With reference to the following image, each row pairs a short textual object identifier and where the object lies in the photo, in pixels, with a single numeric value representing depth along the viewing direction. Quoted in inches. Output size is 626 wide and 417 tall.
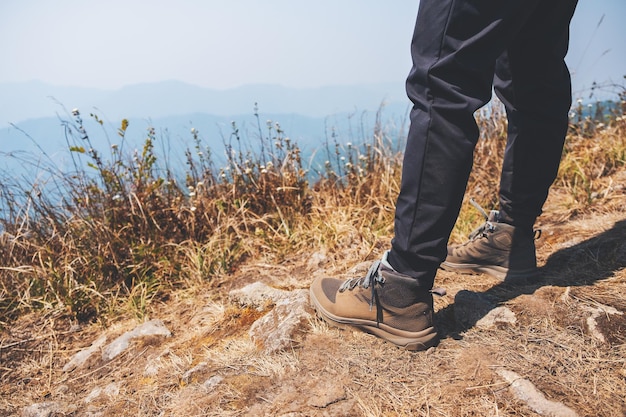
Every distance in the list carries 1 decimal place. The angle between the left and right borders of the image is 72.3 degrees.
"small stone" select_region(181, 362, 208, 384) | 68.4
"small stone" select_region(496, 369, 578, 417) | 50.2
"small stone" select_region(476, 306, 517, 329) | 69.7
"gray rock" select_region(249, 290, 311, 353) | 70.9
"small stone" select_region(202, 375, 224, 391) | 63.8
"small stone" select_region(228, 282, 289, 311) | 93.0
